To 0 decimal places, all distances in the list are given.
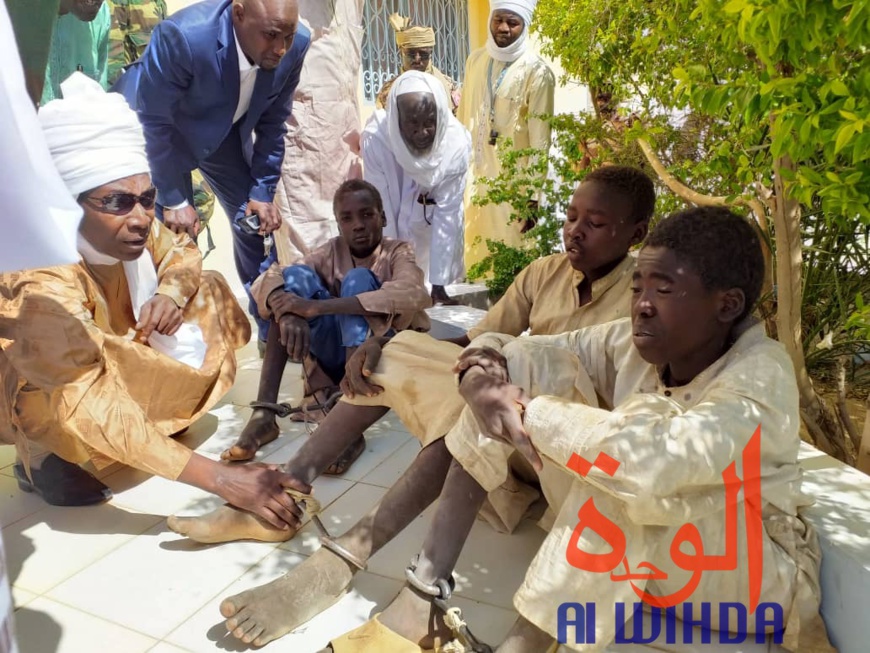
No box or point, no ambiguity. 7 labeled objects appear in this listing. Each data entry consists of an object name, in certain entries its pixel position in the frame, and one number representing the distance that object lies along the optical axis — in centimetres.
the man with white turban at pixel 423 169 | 434
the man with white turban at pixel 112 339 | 223
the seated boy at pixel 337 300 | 299
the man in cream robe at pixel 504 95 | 579
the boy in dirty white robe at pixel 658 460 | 144
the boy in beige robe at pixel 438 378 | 200
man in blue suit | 342
